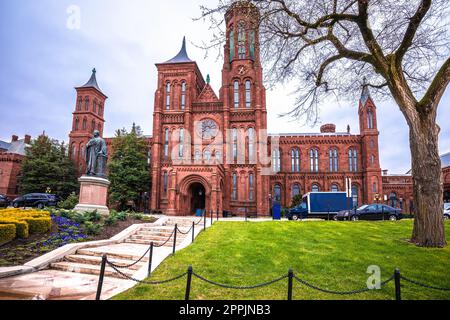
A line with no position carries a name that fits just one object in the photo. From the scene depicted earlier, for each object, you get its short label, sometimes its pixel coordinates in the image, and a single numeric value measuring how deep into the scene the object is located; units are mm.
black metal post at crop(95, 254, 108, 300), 4657
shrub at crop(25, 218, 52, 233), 9855
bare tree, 9047
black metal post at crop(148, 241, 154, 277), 6777
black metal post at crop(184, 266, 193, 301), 4714
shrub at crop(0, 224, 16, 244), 8344
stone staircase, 7406
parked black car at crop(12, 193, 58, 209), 26266
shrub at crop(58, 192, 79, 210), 22484
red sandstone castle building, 28734
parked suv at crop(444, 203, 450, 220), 22359
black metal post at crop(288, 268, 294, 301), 4375
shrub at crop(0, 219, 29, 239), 9012
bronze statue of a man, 15391
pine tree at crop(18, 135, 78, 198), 36578
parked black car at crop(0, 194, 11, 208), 26778
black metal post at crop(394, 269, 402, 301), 4149
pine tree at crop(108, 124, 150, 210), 31984
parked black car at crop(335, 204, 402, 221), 20594
